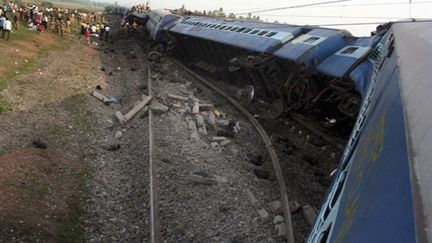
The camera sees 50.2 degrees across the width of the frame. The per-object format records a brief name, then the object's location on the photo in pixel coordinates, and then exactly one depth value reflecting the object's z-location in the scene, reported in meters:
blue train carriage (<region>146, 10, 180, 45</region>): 29.00
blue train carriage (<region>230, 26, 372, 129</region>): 12.39
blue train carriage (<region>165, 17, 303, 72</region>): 15.99
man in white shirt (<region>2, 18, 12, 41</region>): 24.45
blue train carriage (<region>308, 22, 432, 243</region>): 1.70
